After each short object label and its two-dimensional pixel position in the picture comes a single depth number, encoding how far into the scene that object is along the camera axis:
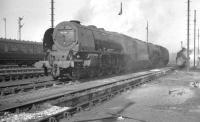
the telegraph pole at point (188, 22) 29.97
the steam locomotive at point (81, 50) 17.38
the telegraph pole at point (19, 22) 57.68
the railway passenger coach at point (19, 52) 26.77
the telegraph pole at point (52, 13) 24.14
